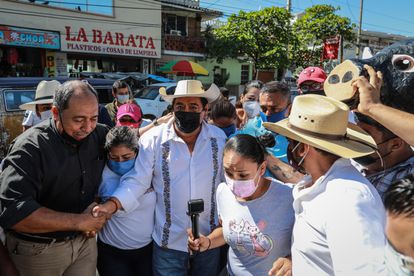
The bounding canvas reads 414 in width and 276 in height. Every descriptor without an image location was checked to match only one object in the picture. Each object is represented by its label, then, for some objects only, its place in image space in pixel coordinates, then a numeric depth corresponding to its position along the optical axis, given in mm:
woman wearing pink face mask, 1736
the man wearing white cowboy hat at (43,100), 3667
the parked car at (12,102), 6176
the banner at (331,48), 12310
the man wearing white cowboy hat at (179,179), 2248
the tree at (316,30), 21766
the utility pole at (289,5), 19580
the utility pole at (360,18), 23500
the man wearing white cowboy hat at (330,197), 1103
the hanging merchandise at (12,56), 12984
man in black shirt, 1750
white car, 9594
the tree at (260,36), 19281
